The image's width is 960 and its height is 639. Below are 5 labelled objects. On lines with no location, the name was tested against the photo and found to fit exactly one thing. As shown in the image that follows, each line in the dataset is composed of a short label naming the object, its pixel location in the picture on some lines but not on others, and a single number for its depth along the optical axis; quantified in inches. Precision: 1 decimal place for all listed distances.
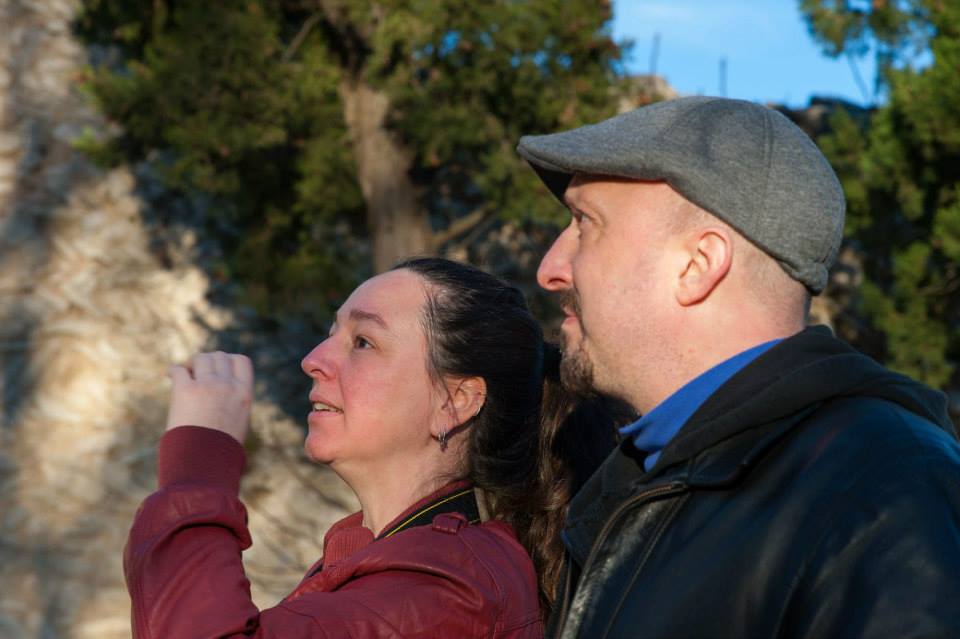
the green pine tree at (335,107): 232.1
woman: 75.9
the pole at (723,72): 396.7
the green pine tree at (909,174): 226.2
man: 48.7
